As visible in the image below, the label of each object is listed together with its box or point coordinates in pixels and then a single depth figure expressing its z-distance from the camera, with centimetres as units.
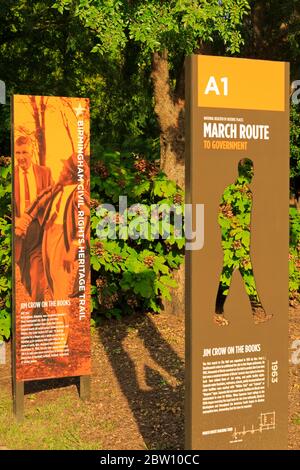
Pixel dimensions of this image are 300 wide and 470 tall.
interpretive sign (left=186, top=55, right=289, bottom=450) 450
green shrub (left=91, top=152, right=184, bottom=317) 904
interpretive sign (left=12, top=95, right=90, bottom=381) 660
